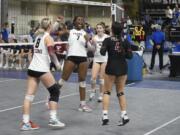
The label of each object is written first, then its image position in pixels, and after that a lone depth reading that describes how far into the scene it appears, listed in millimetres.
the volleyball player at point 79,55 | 10523
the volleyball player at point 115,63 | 9031
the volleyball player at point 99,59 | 11930
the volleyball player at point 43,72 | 8672
